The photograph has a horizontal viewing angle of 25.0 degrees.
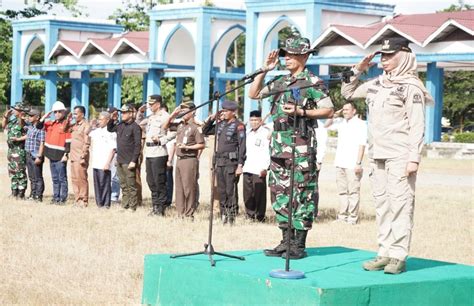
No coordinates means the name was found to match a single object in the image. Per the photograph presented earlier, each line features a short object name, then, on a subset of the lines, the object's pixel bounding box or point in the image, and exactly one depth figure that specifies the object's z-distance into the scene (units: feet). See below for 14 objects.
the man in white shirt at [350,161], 50.29
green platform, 23.36
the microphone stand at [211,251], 27.13
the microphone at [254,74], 26.55
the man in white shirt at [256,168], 49.55
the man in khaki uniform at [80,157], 56.24
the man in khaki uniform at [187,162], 49.75
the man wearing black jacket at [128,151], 53.16
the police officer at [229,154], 48.62
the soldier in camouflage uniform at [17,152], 59.52
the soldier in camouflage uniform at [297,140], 27.86
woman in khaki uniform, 26.11
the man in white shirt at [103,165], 55.83
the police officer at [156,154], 50.70
